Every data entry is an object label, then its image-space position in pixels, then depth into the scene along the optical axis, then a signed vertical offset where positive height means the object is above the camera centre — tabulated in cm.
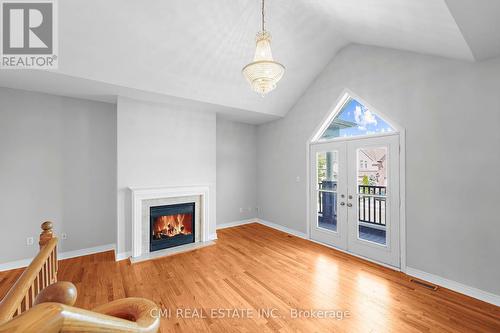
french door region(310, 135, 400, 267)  355 -55
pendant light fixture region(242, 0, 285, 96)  230 +107
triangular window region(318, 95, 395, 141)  378 +85
